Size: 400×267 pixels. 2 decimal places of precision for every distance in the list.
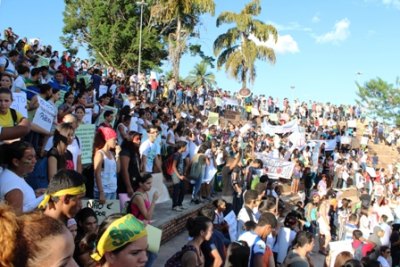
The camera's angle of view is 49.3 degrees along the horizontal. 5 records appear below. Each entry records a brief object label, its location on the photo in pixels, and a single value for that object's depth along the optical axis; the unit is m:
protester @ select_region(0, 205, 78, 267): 1.47
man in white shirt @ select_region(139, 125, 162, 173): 7.89
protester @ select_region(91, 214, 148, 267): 2.47
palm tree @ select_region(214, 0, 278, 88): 30.58
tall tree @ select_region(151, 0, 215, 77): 25.42
